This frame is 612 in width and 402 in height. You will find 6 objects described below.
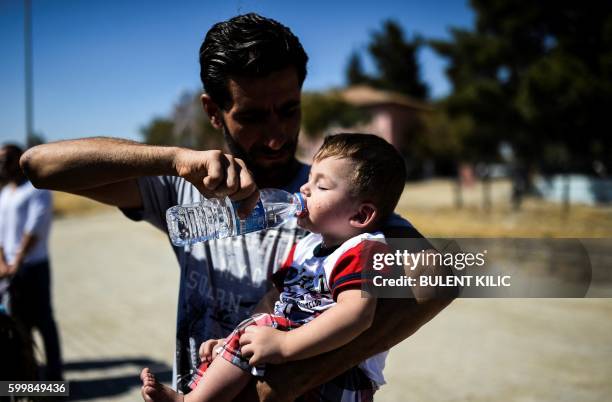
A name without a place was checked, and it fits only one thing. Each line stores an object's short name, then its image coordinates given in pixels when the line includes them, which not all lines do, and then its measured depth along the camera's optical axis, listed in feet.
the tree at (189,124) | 134.72
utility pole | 78.84
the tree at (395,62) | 209.77
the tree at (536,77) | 62.08
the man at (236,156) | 5.35
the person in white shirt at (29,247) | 16.21
